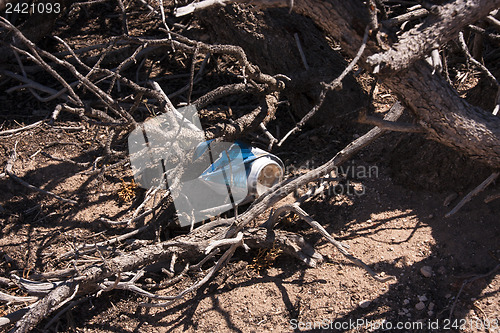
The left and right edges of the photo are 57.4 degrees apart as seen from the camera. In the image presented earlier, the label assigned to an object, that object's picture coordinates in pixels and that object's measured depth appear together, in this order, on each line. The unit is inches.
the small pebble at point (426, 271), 98.0
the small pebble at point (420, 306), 93.3
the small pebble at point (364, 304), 96.1
